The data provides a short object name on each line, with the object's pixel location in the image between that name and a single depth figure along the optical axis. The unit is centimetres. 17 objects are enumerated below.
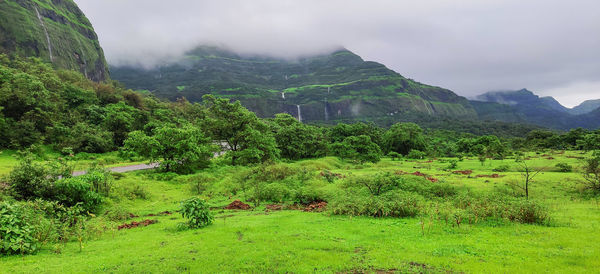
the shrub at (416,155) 6412
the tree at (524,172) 2193
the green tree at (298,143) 5482
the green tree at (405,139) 7425
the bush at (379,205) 1576
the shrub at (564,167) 2933
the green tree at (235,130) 4119
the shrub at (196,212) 1395
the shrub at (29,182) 1666
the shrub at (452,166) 3856
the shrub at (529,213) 1315
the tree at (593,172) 1947
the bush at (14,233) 960
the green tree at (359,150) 5012
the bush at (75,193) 1708
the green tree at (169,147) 3291
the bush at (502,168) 3297
